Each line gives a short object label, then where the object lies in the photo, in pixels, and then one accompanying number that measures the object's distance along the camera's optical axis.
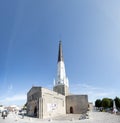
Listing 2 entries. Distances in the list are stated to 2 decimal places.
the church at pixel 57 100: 25.59
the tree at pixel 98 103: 68.43
